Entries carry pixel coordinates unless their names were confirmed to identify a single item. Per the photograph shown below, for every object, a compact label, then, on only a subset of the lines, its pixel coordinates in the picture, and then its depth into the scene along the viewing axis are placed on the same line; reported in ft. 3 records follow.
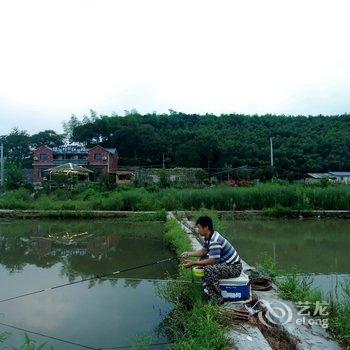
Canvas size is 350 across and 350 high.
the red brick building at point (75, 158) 126.62
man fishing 13.75
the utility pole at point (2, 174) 98.12
